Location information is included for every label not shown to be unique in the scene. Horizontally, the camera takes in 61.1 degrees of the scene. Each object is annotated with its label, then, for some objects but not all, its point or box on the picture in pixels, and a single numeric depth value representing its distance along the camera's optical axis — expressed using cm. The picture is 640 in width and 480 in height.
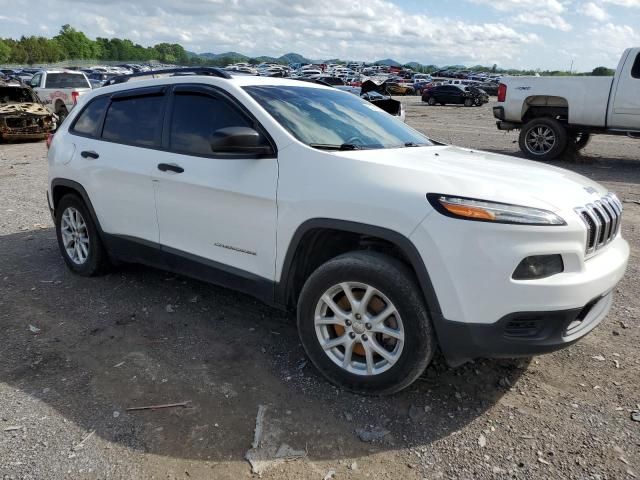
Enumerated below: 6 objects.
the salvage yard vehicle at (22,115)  1436
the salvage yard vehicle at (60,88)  1728
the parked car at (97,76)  3462
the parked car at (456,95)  3506
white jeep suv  265
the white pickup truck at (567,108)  1068
